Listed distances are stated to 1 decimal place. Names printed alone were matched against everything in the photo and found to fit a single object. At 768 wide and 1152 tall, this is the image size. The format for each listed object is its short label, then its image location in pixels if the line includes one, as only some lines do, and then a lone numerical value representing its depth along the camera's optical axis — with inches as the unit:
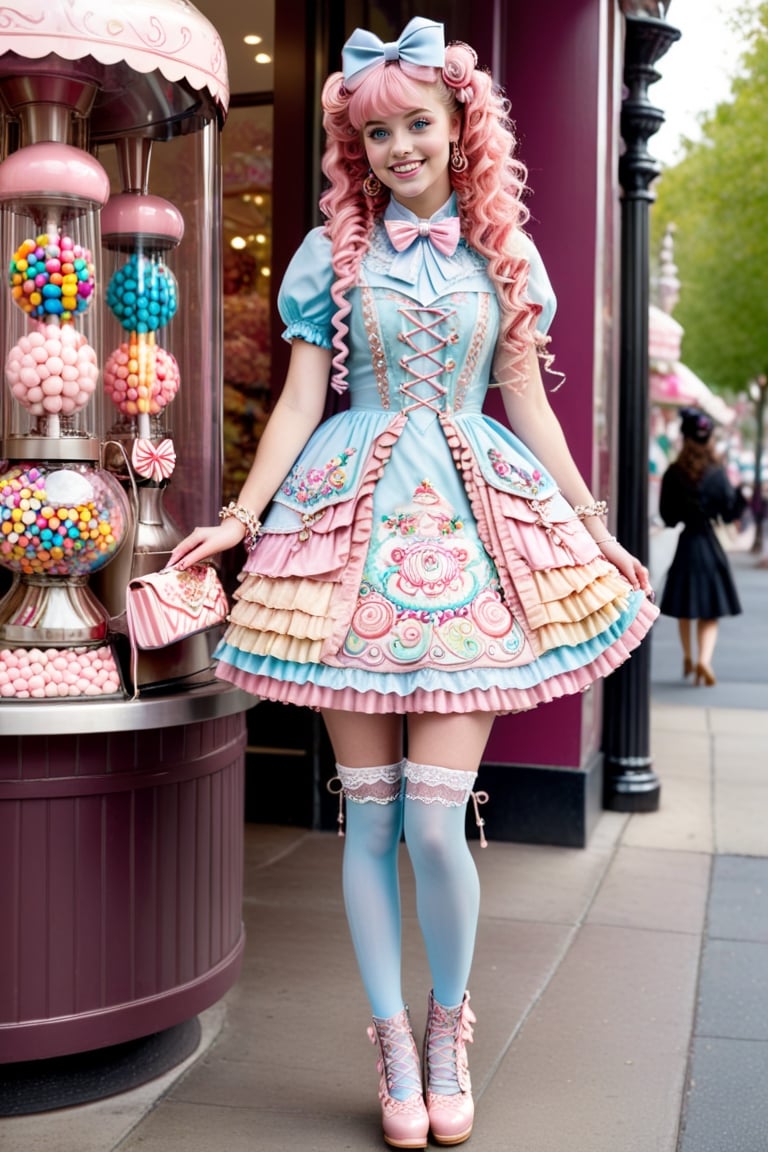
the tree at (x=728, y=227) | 870.4
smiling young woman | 111.7
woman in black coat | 407.8
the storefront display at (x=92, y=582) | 118.6
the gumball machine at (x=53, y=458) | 121.2
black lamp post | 239.5
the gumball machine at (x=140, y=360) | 133.9
